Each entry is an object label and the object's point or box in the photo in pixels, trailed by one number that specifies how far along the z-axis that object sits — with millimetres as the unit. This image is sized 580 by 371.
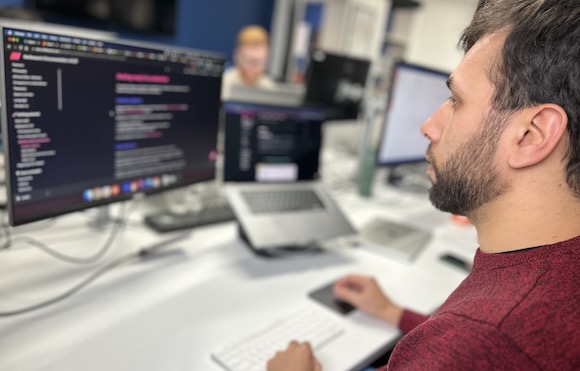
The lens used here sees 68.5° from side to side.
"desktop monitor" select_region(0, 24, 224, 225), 741
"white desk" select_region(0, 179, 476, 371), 745
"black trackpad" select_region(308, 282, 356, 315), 953
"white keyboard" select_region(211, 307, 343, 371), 747
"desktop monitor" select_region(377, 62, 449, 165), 1561
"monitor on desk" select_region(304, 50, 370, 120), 1932
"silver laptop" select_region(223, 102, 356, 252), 1198
